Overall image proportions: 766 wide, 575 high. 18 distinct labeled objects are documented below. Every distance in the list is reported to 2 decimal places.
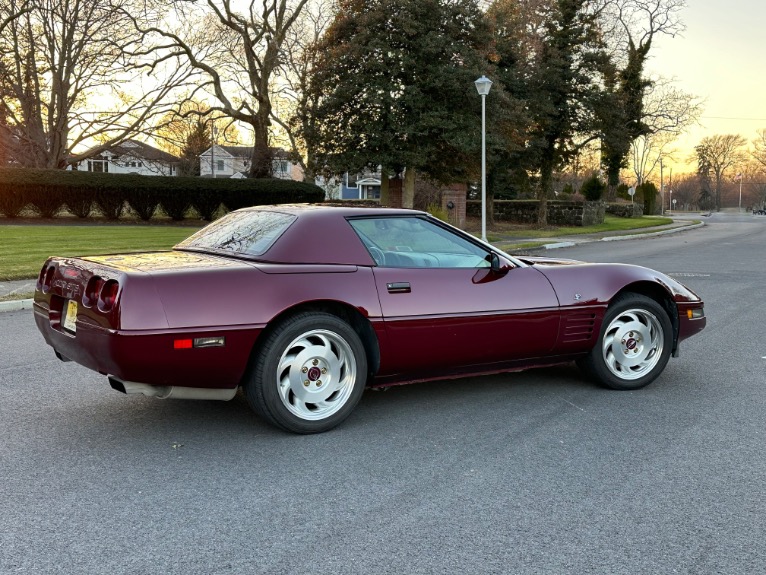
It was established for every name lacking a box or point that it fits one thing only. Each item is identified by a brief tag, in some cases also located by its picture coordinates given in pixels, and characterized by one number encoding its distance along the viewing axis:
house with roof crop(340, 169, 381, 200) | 80.19
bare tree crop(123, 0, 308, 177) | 32.06
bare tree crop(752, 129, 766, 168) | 100.72
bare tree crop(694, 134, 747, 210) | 110.38
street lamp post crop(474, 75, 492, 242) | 18.77
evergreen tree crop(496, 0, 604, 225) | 29.88
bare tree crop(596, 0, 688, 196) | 32.24
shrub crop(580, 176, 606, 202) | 39.12
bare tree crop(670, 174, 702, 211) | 116.81
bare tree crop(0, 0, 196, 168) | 27.66
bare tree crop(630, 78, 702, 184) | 42.06
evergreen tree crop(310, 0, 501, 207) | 22.34
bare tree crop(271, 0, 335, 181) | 24.53
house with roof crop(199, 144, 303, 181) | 80.06
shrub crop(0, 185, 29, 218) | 24.25
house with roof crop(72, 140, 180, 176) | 37.61
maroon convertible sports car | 3.84
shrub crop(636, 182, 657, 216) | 54.75
